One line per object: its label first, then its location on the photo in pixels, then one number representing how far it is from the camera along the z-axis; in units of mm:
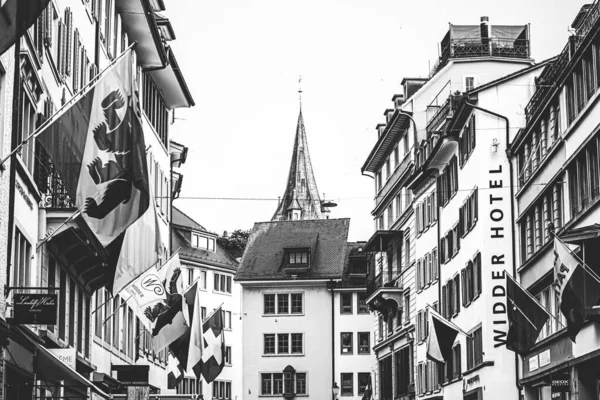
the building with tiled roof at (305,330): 93812
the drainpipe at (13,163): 24234
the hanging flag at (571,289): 27547
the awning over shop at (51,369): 24281
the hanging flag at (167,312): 35281
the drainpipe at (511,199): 46344
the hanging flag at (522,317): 34562
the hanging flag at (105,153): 19953
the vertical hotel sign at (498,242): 47844
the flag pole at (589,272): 27297
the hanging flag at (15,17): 13594
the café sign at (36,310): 23688
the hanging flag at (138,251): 24547
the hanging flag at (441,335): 46875
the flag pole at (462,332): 47606
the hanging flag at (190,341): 37844
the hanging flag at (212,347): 45438
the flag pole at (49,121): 19875
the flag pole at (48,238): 25359
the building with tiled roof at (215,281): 97062
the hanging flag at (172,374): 50950
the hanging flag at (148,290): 35125
